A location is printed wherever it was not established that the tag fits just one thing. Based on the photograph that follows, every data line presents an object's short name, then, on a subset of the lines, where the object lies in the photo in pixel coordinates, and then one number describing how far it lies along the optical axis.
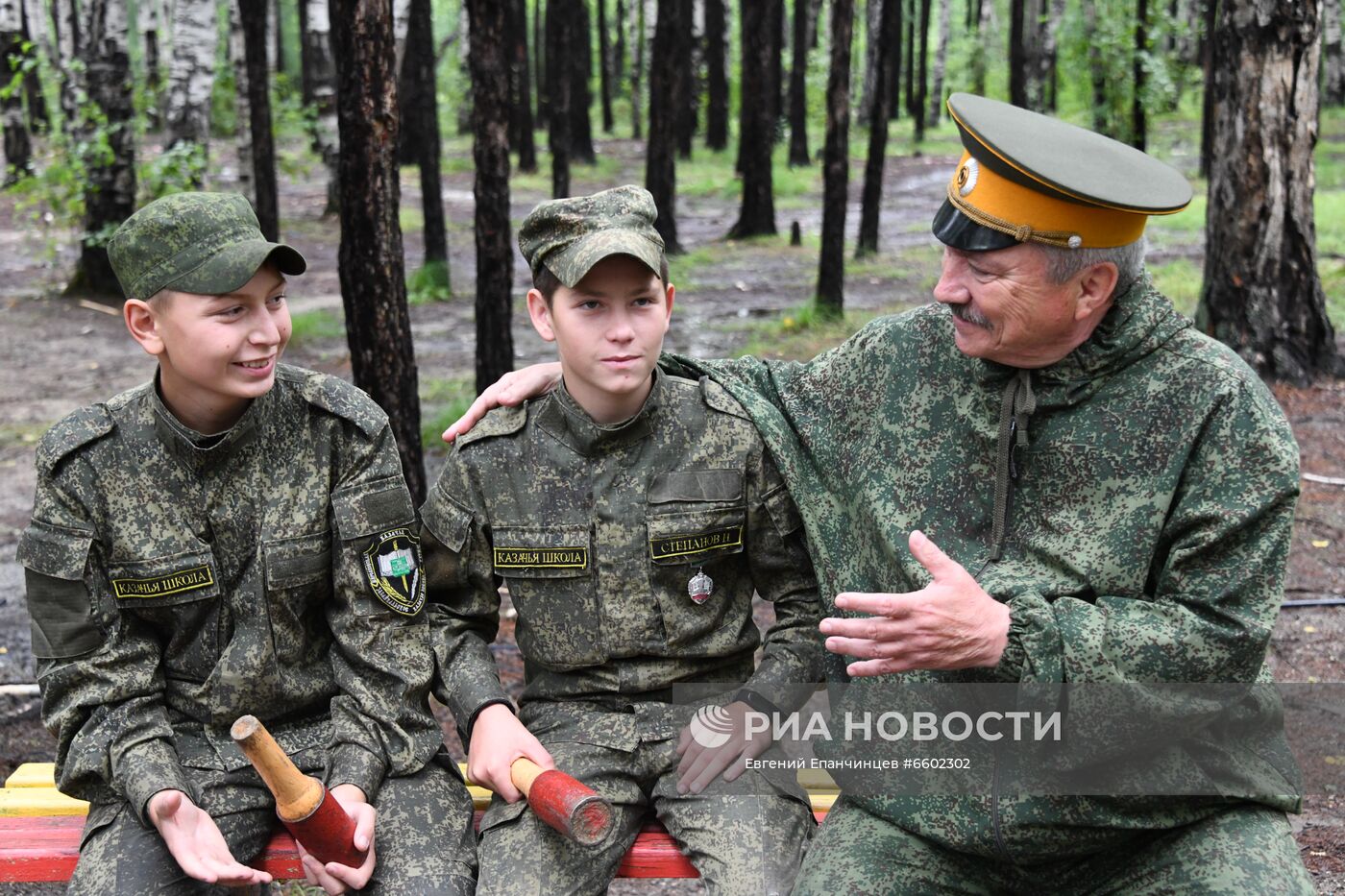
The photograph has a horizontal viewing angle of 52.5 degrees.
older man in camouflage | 2.29
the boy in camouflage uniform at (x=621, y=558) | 2.71
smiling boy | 2.60
